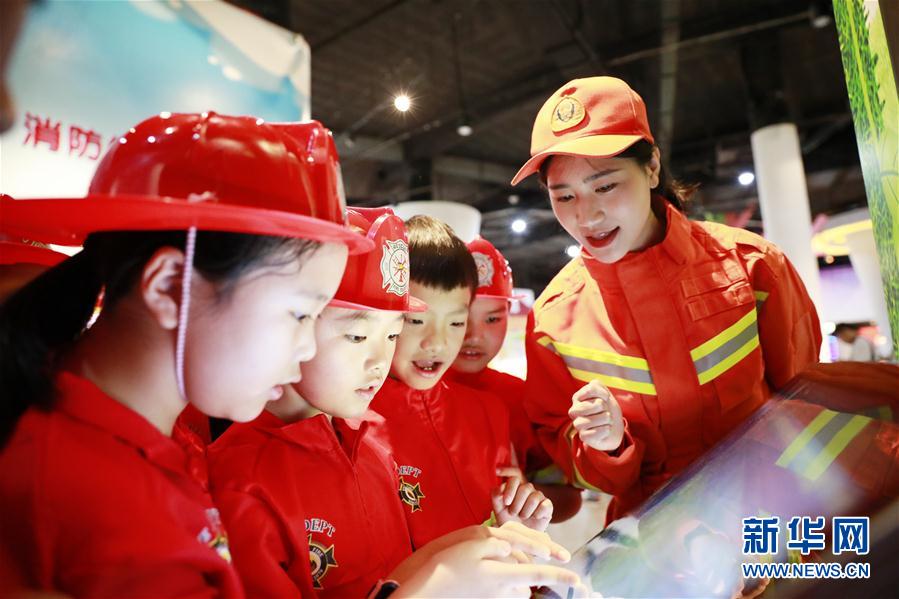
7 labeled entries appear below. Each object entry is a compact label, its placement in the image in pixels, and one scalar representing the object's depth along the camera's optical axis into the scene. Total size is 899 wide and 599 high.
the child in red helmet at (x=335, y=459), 0.91
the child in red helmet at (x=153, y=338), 0.58
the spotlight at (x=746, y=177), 8.11
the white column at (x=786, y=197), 5.14
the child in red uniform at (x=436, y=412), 1.43
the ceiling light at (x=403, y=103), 2.74
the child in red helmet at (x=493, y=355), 1.70
